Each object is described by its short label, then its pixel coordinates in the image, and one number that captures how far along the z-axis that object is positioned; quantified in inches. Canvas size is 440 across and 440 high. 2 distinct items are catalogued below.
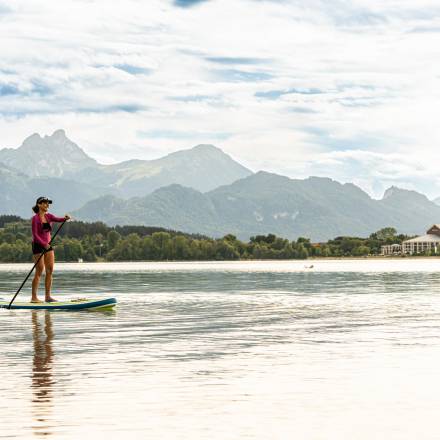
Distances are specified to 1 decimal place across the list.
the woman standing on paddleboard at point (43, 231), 1450.5
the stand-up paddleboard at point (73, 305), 1539.1
